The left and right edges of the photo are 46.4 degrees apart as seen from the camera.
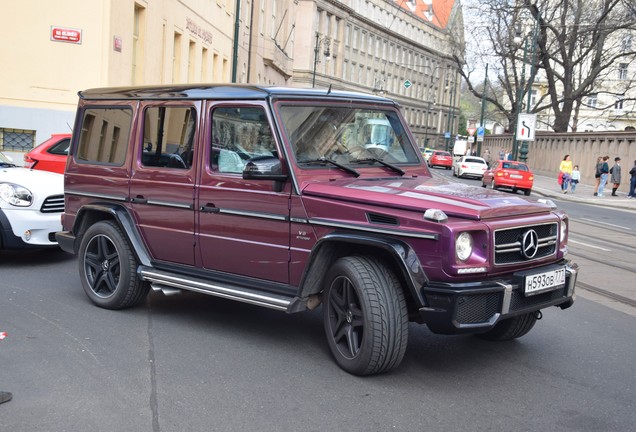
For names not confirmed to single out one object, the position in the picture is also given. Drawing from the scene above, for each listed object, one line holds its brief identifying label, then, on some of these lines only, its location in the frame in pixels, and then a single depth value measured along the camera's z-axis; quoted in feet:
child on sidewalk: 112.98
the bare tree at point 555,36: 142.10
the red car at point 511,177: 111.96
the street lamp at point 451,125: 318.12
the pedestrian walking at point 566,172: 112.16
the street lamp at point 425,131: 388.57
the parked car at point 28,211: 27.78
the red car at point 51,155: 41.63
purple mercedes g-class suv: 15.12
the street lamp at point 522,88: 135.23
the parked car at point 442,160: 208.13
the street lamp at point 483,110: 186.70
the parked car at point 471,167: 153.79
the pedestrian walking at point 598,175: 107.55
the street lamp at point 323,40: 272.04
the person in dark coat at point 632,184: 106.01
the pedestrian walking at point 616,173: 108.68
